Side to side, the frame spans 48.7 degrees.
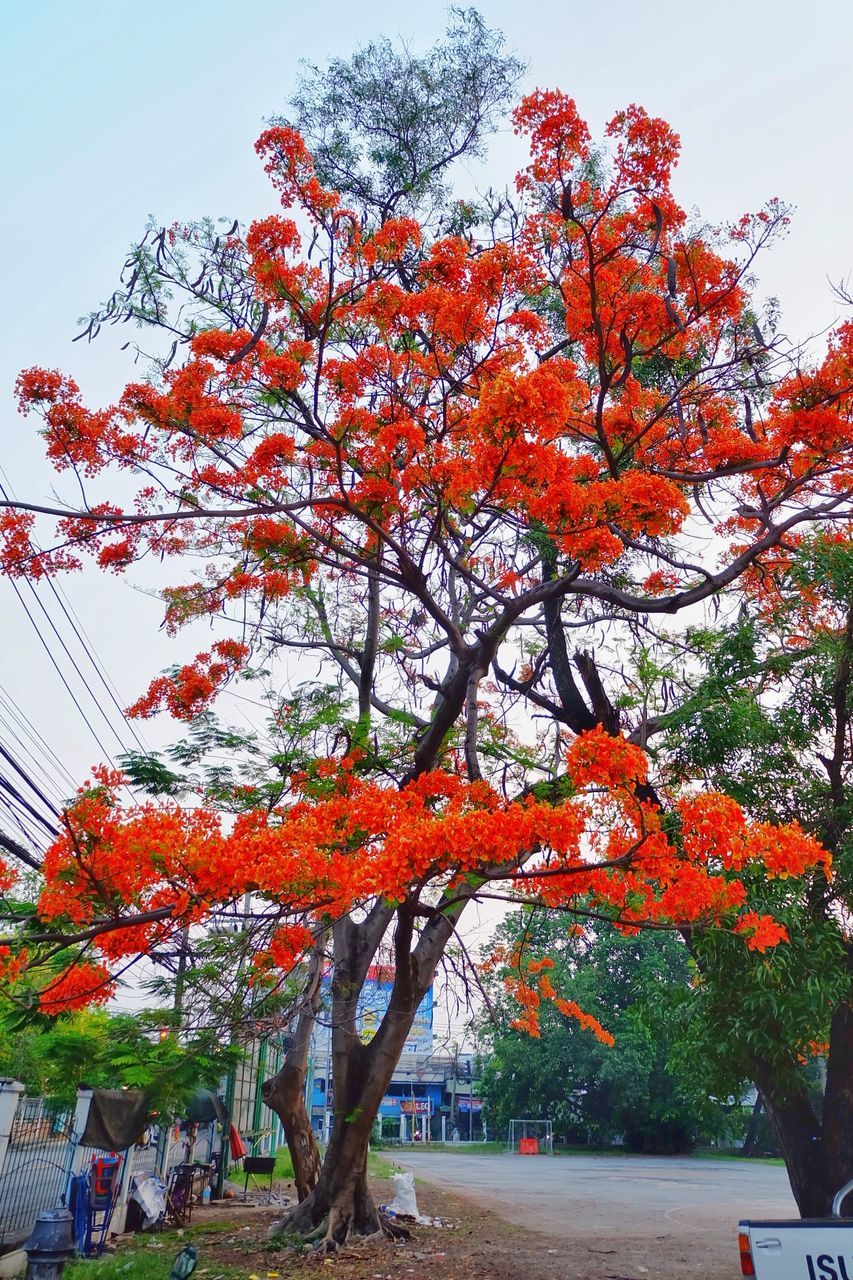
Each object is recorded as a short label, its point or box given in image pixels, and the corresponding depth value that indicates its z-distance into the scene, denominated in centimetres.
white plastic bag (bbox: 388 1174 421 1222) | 1016
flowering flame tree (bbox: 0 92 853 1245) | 471
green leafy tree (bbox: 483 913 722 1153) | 2767
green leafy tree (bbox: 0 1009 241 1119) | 888
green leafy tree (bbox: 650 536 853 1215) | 595
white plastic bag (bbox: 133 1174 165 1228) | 978
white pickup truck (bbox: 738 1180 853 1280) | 341
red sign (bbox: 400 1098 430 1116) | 4114
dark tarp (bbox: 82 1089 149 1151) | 837
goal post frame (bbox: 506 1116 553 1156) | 3219
